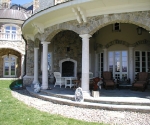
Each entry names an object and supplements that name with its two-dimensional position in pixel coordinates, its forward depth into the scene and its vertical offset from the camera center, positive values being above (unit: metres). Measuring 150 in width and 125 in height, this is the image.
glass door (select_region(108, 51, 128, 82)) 9.81 +0.17
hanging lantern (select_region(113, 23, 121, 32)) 10.02 +2.47
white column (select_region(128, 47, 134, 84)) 9.56 +0.14
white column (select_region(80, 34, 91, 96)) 6.41 +0.12
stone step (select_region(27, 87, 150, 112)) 4.98 -1.25
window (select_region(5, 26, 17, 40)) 19.64 +4.31
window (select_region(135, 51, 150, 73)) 9.70 +0.25
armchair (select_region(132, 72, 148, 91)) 7.69 -0.71
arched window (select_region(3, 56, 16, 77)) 20.48 +0.03
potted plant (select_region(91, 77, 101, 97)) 6.70 -0.66
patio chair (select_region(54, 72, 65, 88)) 9.04 -0.67
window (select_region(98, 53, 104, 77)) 10.66 +0.32
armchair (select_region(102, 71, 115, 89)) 8.45 -0.71
